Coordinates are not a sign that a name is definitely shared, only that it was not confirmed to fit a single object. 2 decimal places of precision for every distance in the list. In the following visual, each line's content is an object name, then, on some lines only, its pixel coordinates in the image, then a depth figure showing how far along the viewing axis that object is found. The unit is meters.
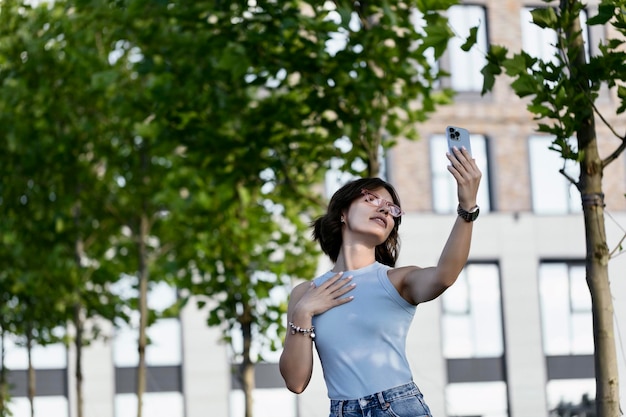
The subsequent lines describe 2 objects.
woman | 6.94
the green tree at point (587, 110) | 10.50
